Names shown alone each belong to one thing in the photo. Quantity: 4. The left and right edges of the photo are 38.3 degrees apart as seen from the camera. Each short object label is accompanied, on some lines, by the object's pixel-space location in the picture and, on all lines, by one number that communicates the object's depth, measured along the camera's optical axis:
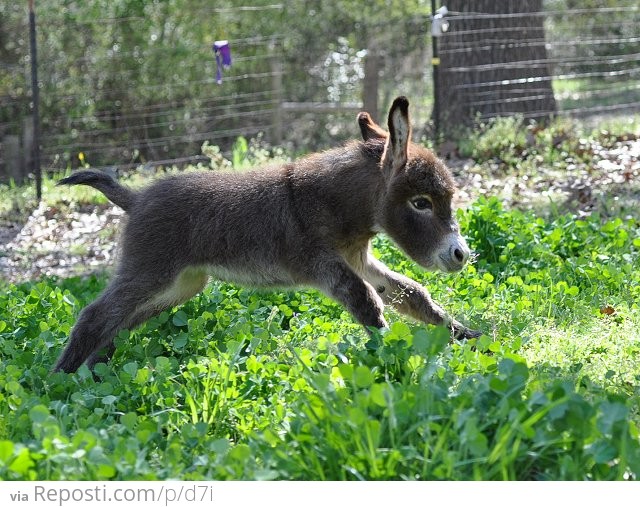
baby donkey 5.80
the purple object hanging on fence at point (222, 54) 12.26
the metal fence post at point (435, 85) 12.51
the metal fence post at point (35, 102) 12.34
